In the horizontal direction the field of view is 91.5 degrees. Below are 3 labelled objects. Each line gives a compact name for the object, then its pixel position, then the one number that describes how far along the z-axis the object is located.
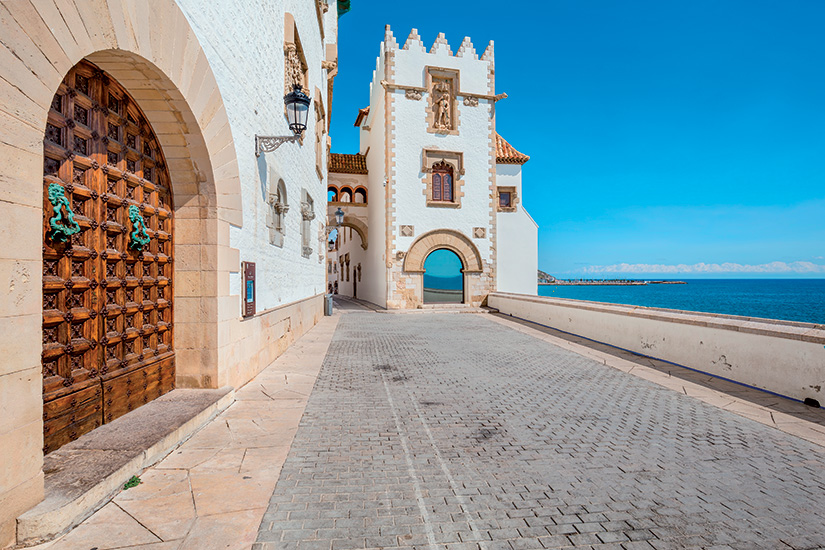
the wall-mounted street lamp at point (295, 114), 6.00
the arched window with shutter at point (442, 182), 19.31
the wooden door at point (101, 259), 2.92
